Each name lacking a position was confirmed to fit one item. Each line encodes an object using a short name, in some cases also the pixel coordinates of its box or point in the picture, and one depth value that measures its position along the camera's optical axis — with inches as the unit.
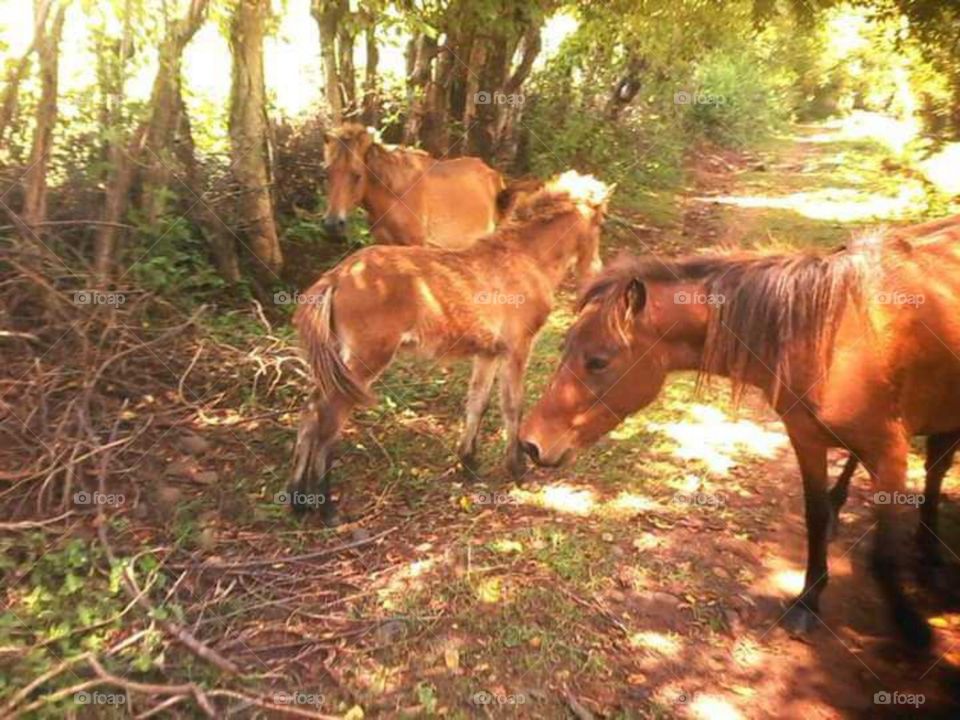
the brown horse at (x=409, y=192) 282.0
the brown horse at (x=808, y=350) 128.8
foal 172.6
